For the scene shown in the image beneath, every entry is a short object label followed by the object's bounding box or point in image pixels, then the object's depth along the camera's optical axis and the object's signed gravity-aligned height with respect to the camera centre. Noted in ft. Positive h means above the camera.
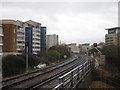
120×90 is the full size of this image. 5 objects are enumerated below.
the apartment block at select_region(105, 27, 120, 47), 282.05 +12.07
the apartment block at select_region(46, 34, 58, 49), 411.13 +7.79
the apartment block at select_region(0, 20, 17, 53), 142.94 +5.66
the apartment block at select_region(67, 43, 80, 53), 442.26 -18.51
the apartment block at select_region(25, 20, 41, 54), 231.91 +8.77
